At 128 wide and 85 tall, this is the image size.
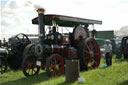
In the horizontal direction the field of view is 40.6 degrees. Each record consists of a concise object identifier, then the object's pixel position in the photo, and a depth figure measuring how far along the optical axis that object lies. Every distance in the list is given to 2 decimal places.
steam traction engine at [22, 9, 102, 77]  5.96
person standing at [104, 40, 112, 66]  7.73
